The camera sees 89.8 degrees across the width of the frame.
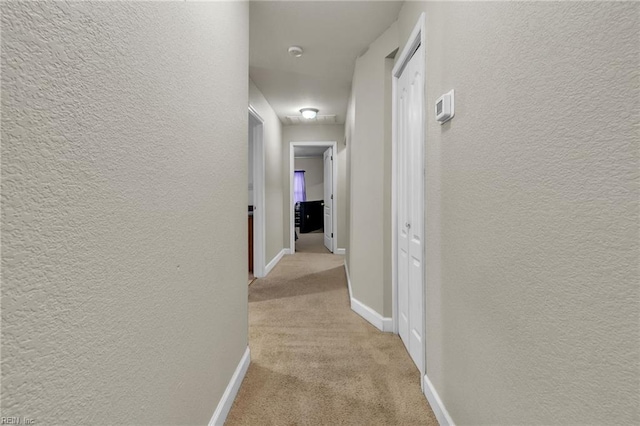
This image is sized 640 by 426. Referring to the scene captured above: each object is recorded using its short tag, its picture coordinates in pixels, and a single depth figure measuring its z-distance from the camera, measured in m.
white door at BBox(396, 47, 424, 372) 1.84
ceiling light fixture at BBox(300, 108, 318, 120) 4.71
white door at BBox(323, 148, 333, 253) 6.30
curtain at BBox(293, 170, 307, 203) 10.08
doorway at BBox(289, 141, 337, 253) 5.98
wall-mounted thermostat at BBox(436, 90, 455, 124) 1.32
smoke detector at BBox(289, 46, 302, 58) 2.79
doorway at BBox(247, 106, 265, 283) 4.16
